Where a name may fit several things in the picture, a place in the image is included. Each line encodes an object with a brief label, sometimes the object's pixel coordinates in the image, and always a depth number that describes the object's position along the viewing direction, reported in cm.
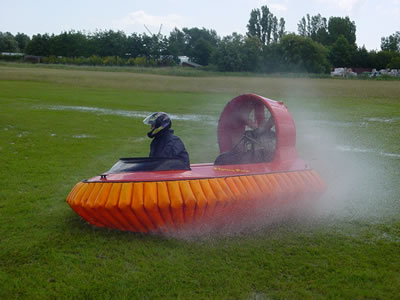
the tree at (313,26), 7844
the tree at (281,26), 7712
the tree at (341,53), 6066
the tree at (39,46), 6150
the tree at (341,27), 7450
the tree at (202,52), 7956
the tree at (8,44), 6484
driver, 436
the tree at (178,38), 7994
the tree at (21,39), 8056
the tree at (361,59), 6066
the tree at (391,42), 7038
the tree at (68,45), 6112
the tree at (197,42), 7988
